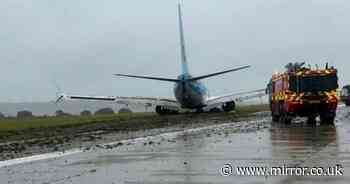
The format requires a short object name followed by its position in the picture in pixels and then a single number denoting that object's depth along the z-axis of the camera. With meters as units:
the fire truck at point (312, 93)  37.75
